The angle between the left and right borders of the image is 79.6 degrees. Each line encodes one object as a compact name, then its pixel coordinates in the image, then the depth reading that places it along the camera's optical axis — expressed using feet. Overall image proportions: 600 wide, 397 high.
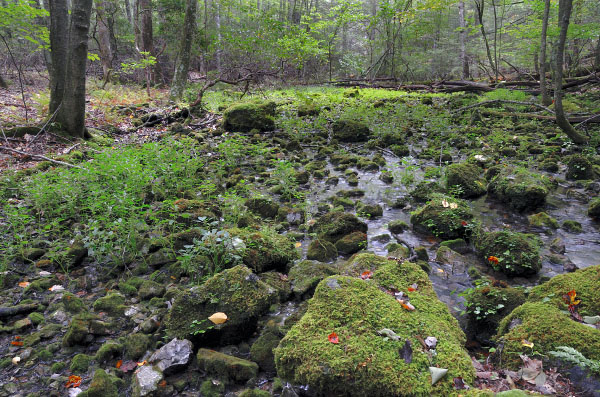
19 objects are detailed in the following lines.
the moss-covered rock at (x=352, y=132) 32.86
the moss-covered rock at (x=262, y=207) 18.22
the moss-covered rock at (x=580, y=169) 21.33
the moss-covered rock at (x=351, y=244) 14.96
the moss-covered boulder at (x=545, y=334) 7.25
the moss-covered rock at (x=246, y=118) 35.42
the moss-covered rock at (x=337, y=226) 15.72
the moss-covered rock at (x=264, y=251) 12.96
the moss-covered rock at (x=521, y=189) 18.22
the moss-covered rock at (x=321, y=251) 14.39
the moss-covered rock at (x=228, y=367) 8.57
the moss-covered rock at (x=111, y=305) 11.07
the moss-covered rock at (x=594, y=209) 16.98
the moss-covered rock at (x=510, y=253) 12.84
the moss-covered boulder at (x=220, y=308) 9.62
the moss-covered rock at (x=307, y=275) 11.66
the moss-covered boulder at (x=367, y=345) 6.72
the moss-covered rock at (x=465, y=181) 20.33
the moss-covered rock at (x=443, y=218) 15.94
